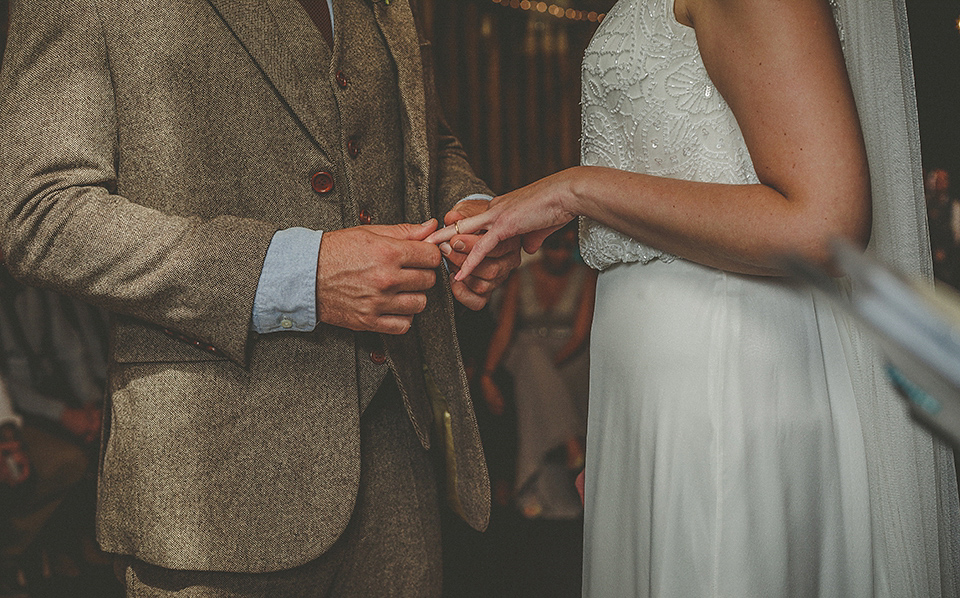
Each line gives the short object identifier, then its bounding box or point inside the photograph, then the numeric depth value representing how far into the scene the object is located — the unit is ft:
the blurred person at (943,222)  10.72
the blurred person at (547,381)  14.15
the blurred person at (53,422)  10.04
